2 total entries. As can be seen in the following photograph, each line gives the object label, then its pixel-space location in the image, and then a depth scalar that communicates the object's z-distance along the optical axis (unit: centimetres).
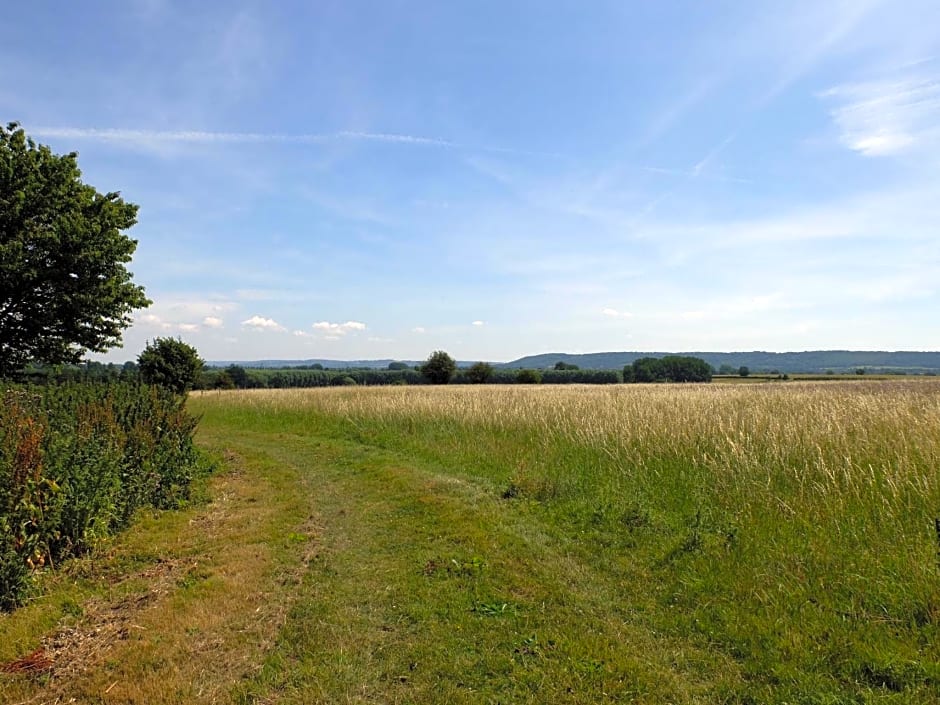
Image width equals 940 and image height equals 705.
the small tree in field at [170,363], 3138
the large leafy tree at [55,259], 1766
